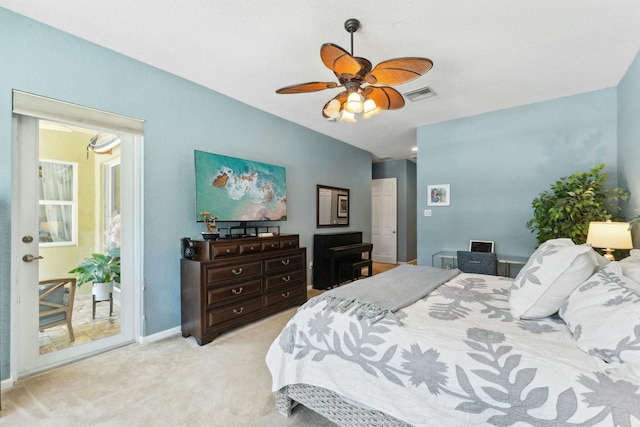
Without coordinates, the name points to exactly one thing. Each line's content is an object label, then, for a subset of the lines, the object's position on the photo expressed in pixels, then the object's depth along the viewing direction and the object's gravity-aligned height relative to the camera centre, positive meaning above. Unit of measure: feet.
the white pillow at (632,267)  4.73 -1.02
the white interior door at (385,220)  23.39 -0.77
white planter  8.61 -2.43
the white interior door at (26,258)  6.88 -1.16
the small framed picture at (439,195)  14.23 +0.82
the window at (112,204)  8.65 +0.23
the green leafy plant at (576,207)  9.24 +0.12
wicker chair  7.44 -2.45
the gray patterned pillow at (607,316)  3.39 -1.43
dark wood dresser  8.85 -2.49
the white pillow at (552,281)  4.82 -1.24
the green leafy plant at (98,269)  8.23 -1.74
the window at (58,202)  7.46 +0.25
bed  3.33 -1.97
